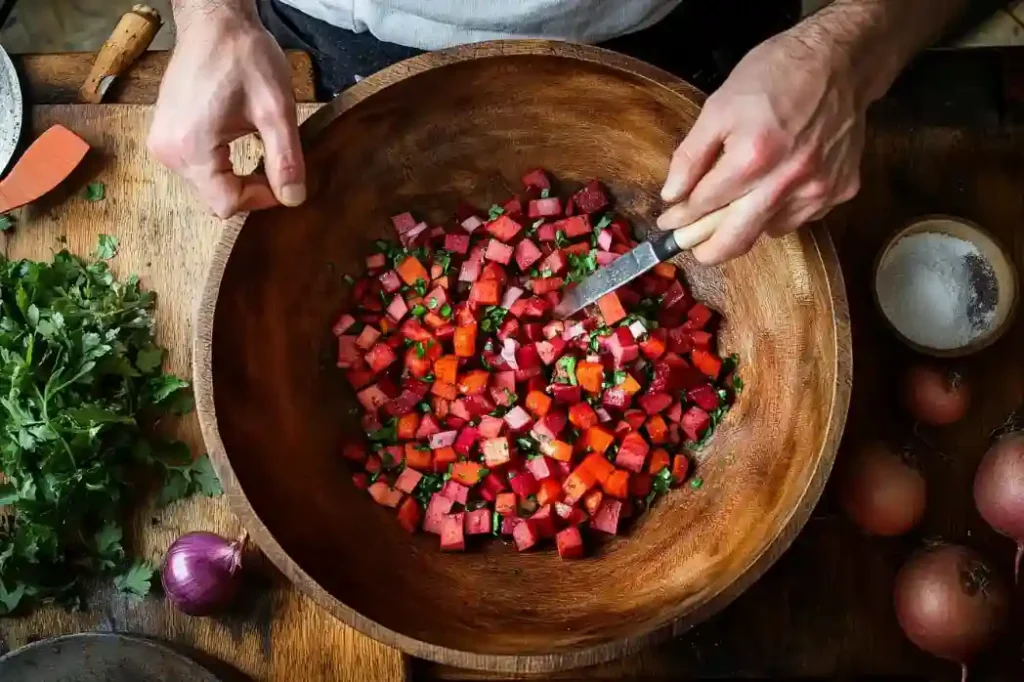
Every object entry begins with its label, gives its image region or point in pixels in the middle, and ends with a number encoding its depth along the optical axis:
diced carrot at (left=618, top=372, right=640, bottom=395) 1.42
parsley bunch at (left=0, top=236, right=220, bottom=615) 1.34
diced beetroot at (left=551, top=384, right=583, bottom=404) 1.43
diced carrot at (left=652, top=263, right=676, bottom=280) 1.49
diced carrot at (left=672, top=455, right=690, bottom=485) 1.40
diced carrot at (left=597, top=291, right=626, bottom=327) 1.42
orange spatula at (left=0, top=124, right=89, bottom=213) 1.45
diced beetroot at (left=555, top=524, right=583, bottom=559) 1.37
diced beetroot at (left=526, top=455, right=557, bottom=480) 1.42
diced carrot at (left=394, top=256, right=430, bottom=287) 1.48
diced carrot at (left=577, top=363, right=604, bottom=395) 1.43
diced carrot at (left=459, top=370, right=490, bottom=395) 1.43
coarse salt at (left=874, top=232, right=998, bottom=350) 1.39
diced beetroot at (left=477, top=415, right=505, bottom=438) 1.43
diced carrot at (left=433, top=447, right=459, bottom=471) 1.43
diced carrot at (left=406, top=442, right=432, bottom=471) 1.43
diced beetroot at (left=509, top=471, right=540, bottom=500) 1.41
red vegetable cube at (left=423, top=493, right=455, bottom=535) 1.41
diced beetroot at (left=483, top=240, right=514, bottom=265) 1.49
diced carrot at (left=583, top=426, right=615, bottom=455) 1.40
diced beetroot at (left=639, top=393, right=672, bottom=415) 1.42
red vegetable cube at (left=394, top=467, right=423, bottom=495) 1.43
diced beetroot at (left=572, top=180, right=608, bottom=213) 1.49
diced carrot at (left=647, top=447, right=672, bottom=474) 1.41
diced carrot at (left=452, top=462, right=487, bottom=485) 1.41
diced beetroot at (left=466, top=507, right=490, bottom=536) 1.40
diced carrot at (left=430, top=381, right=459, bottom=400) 1.44
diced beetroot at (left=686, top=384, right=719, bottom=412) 1.42
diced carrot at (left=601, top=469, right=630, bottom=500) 1.38
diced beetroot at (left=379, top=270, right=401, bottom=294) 1.50
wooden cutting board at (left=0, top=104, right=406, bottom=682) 1.39
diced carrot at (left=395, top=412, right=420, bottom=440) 1.45
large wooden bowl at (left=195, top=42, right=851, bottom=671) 1.18
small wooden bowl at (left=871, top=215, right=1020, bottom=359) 1.37
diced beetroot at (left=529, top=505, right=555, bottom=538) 1.38
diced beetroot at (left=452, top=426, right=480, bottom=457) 1.43
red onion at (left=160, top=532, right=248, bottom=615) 1.31
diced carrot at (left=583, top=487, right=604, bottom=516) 1.39
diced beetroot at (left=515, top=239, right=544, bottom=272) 1.50
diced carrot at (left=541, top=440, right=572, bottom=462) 1.40
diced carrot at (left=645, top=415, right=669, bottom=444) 1.42
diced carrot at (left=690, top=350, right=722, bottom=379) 1.43
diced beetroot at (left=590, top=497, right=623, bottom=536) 1.38
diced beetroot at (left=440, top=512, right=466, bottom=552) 1.38
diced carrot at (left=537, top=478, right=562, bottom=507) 1.40
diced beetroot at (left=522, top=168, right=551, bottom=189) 1.49
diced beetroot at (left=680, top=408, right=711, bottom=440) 1.42
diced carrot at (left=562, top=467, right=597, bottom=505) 1.39
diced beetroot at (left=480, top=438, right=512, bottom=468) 1.41
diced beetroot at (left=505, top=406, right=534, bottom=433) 1.43
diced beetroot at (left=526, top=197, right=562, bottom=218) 1.50
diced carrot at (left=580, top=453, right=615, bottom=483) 1.39
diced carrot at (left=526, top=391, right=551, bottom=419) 1.42
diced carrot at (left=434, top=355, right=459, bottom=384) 1.43
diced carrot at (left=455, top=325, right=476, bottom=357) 1.43
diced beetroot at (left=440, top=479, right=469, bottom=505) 1.41
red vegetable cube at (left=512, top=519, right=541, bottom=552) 1.38
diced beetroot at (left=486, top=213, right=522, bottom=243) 1.49
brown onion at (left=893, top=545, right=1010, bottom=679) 1.31
